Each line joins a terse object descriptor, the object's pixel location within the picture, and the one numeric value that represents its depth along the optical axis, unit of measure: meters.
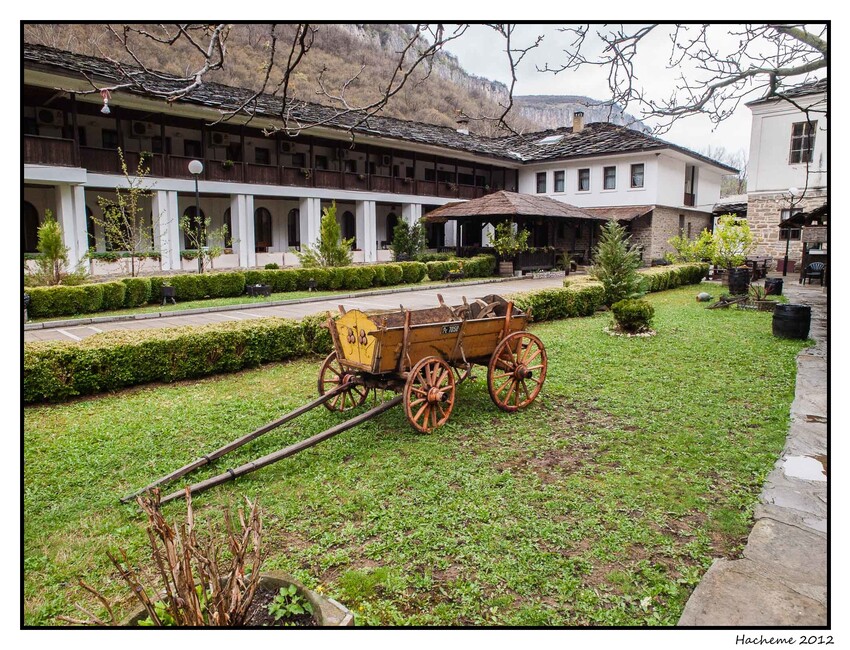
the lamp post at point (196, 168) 17.50
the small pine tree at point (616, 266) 12.99
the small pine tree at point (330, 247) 19.83
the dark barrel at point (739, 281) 15.38
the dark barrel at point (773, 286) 15.55
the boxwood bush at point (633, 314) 10.45
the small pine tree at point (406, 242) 26.80
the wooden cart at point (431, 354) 5.21
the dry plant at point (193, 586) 2.04
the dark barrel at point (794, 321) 9.88
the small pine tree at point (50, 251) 14.47
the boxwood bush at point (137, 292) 14.34
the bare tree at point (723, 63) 4.67
